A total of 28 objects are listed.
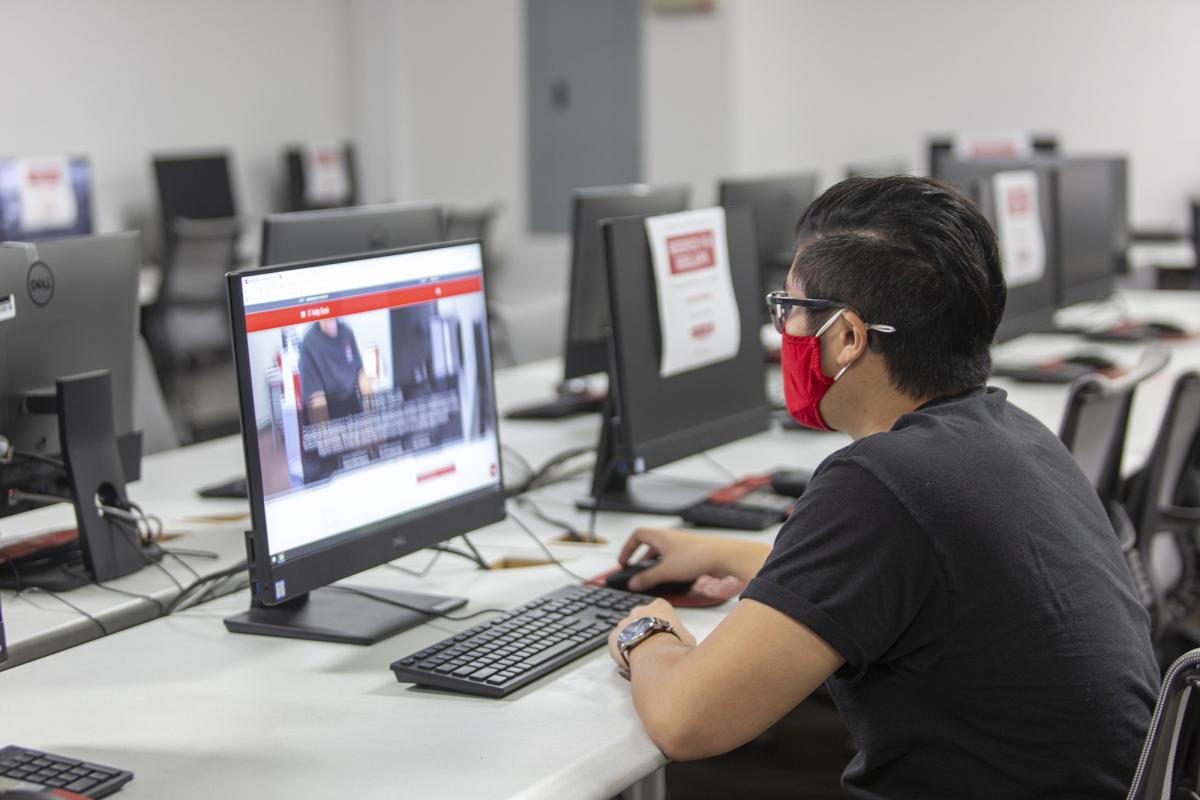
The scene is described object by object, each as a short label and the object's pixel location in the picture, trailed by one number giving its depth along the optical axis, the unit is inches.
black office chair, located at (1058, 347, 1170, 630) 83.0
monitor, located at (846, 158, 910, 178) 212.5
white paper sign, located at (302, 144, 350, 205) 303.9
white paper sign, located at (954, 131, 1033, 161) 205.6
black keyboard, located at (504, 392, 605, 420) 123.5
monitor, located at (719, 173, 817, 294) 145.6
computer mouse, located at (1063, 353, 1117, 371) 143.2
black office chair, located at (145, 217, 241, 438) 221.9
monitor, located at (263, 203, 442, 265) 93.4
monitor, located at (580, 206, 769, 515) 84.4
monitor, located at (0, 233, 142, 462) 76.7
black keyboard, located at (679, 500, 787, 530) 87.7
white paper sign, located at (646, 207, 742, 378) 86.8
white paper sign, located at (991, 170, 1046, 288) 137.3
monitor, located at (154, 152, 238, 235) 269.3
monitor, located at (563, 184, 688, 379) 108.6
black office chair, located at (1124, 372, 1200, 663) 97.8
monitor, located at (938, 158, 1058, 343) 137.6
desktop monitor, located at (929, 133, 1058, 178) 229.8
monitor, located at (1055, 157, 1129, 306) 151.5
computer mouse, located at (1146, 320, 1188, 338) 161.6
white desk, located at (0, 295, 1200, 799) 51.9
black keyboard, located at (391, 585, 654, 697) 60.7
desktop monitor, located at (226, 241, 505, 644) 62.6
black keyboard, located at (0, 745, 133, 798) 50.6
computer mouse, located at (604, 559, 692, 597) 74.0
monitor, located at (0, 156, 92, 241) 227.0
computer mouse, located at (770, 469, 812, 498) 93.1
